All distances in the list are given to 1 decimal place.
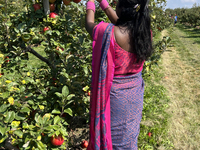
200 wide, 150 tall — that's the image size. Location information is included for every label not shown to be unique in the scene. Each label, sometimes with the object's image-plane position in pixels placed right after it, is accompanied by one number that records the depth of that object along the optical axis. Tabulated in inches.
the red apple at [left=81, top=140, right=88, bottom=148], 81.4
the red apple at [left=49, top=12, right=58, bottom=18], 57.5
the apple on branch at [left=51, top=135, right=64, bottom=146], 49.1
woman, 43.2
